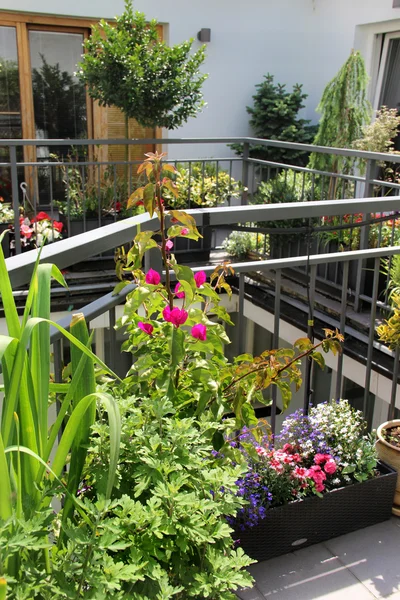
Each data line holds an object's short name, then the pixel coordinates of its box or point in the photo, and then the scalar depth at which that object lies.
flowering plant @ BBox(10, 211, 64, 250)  5.32
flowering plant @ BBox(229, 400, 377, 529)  1.83
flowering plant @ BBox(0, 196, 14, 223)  5.52
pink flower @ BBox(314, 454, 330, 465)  1.95
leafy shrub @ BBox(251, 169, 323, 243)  5.61
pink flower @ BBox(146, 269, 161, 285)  1.61
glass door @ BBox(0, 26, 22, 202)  7.20
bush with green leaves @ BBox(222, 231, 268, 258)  5.93
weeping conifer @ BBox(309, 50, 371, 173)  6.48
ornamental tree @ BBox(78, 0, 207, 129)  5.77
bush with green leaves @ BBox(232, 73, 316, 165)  8.26
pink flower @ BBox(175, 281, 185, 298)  1.59
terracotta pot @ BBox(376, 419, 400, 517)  2.12
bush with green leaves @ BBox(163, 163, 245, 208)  6.12
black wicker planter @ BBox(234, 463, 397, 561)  1.82
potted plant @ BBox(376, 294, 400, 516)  2.12
